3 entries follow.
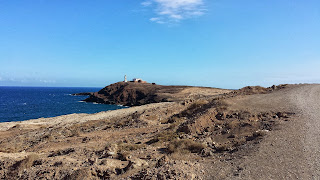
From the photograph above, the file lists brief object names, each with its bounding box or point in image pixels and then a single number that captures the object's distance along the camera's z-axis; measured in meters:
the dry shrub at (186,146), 9.09
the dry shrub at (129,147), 10.20
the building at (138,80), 92.16
